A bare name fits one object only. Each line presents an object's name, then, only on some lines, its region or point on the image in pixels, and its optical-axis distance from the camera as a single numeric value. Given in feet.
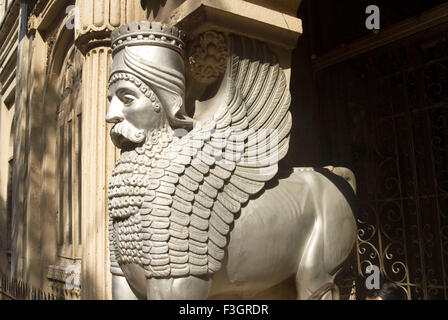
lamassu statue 5.18
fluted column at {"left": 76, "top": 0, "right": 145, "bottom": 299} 8.20
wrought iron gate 10.34
